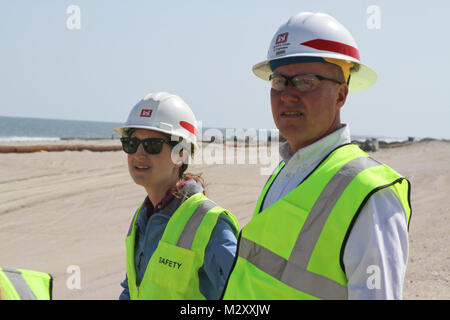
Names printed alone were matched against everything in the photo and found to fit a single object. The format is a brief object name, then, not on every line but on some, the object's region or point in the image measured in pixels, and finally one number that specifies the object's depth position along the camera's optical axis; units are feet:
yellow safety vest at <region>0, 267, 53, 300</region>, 5.92
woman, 9.12
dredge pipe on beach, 66.54
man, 5.32
